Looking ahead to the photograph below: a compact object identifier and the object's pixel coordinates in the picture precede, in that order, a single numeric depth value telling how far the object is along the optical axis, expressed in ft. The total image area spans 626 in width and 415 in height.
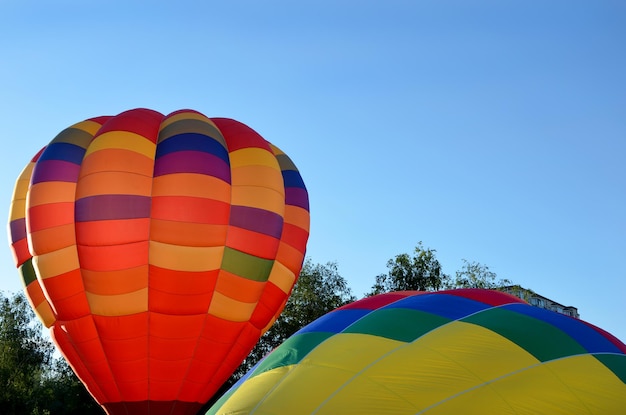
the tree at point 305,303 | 91.76
